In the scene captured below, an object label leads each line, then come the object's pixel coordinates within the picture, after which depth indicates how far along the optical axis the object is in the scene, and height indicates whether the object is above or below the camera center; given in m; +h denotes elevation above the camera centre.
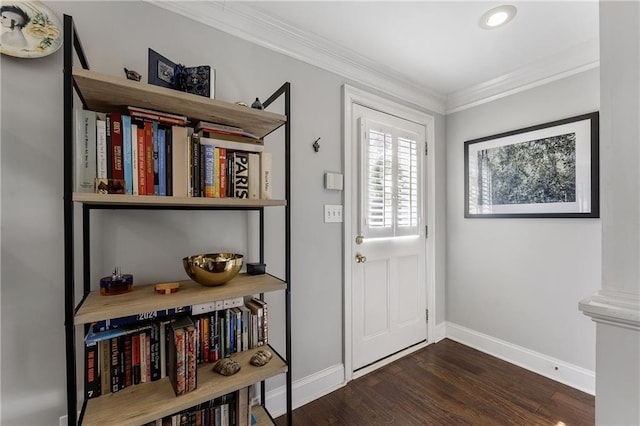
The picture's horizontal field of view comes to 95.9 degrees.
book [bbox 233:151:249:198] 1.27 +0.17
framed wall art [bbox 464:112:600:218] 1.96 +0.30
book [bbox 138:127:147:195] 1.07 +0.18
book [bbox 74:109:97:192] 0.99 +0.22
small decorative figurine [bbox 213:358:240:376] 1.21 -0.66
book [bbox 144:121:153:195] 1.08 +0.22
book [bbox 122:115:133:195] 1.04 +0.22
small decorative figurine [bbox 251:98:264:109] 1.31 +0.48
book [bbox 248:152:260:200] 1.31 +0.16
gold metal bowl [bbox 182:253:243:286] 1.20 -0.24
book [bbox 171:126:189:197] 1.13 +0.20
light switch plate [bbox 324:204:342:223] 1.96 -0.01
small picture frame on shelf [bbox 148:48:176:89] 1.16 +0.58
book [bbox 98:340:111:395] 1.08 -0.57
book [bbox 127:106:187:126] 1.11 +0.39
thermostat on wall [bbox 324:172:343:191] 1.94 +0.21
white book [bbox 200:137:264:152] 1.21 +0.30
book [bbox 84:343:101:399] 1.06 -0.59
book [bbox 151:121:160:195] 1.10 +0.18
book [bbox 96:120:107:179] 1.01 +0.22
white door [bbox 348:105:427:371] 2.16 -0.21
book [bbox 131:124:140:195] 1.06 +0.19
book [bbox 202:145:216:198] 1.20 +0.17
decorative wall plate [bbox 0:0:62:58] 1.07 +0.71
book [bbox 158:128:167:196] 1.11 +0.19
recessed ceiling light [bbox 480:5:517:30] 1.60 +1.12
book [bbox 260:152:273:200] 1.33 +0.17
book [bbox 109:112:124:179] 1.03 +0.24
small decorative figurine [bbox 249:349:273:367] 1.28 -0.66
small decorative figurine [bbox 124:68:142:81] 1.08 +0.51
